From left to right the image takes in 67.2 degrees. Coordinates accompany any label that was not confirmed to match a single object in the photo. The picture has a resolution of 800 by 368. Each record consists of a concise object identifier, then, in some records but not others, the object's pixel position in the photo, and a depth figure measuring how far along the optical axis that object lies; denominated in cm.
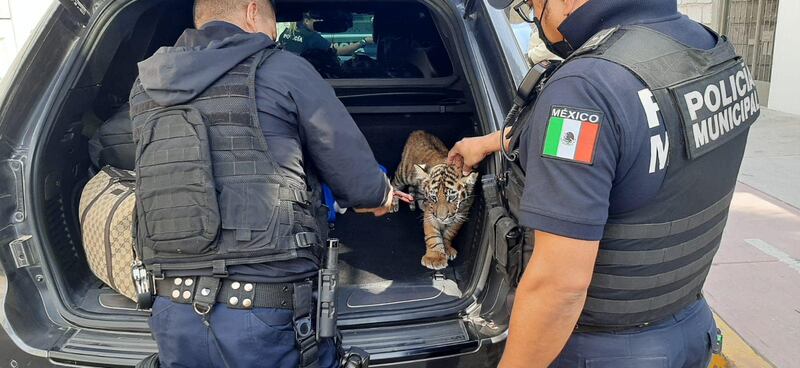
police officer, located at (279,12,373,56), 374
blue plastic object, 197
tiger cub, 312
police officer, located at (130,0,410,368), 158
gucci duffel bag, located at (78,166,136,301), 219
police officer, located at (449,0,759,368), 115
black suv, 191
